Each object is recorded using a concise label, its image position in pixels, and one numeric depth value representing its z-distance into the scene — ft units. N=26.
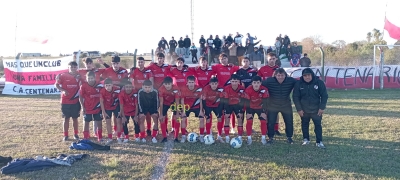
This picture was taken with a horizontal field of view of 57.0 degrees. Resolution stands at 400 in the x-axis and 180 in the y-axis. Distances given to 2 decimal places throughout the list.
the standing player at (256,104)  22.81
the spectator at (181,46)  66.28
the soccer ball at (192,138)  23.53
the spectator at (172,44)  66.10
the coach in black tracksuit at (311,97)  21.56
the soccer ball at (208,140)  22.91
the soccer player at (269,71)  25.38
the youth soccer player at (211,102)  23.72
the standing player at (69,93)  24.57
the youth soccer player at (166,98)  23.99
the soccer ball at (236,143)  22.03
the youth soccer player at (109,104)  23.82
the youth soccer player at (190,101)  23.97
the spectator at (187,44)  66.33
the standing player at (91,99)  24.04
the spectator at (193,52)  64.21
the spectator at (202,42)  64.18
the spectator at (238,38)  62.35
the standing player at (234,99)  23.39
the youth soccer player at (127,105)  23.95
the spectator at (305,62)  54.49
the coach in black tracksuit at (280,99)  22.72
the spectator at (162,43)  65.34
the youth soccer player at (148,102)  23.51
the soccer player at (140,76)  25.77
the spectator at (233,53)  56.13
